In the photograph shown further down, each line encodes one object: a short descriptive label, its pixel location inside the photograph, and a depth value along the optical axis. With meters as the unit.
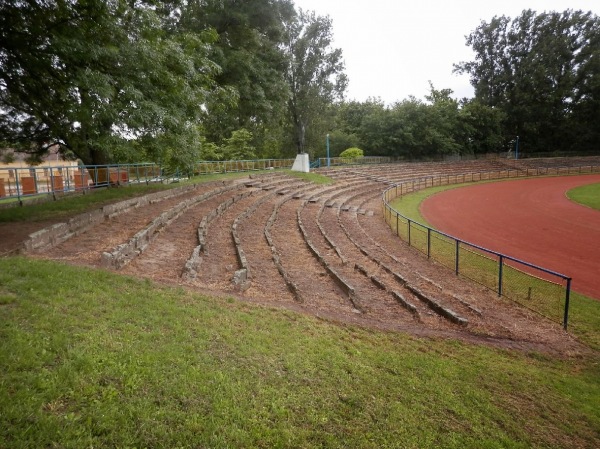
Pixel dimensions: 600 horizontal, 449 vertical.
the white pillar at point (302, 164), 36.94
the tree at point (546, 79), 62.78
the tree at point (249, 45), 23.81
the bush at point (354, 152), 50.84
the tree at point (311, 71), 43.81
